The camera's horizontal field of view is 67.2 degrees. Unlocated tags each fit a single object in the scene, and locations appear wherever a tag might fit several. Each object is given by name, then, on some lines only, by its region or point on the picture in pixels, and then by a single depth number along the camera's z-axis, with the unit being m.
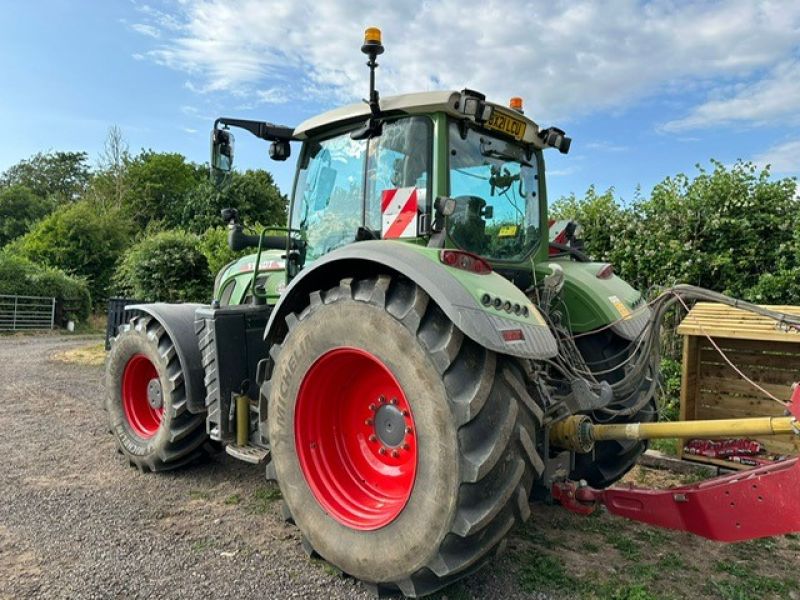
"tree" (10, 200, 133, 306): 24.34
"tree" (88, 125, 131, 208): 31.78
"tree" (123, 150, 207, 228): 31.61
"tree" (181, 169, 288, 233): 26.81
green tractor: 2.48
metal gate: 19.20
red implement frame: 2.41
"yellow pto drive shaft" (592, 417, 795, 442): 2.37
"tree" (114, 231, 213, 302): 14.52
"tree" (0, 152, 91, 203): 42.59
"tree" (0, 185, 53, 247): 35.34
